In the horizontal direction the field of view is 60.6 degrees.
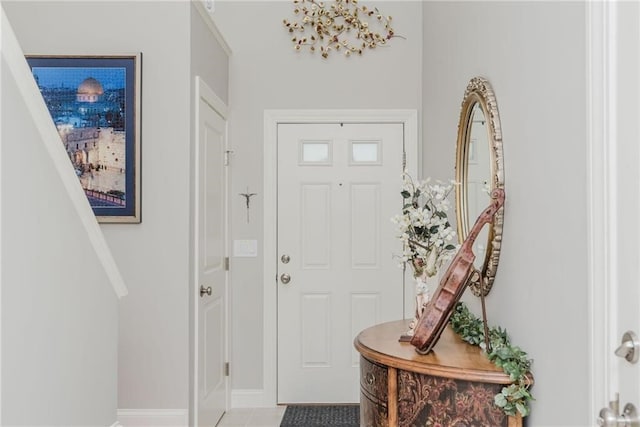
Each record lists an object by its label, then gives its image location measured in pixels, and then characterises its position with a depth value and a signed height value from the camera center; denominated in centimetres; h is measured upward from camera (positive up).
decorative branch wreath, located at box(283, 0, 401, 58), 380 +132
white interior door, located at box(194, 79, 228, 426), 307 -28
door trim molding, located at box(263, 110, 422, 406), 379 +34
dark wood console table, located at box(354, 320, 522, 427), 160 -52
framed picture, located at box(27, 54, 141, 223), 294 +52
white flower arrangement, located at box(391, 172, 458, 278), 204 -7
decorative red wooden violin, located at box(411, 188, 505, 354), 174 -26
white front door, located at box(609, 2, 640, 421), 112 +3
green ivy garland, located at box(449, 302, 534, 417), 158 -46
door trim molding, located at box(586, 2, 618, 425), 120 +4
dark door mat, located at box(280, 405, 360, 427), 342 -130
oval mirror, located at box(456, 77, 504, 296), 195 +19
